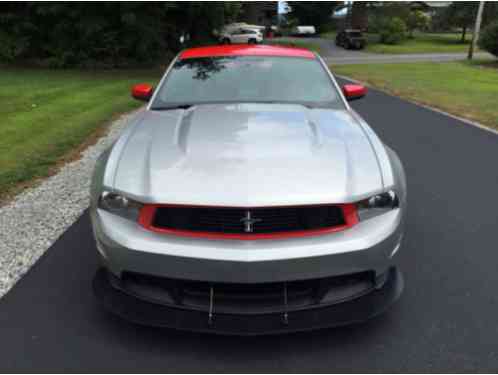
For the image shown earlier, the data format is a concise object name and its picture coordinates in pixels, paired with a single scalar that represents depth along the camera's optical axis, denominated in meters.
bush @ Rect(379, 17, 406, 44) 42.50
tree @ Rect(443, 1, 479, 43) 45.22
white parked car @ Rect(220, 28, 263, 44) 35.02
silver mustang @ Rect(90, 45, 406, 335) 2.26
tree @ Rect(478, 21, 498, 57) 24.42
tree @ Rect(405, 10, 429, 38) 49.91
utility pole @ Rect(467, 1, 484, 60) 25.47
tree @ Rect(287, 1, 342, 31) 65.06
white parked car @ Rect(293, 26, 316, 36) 58.25
